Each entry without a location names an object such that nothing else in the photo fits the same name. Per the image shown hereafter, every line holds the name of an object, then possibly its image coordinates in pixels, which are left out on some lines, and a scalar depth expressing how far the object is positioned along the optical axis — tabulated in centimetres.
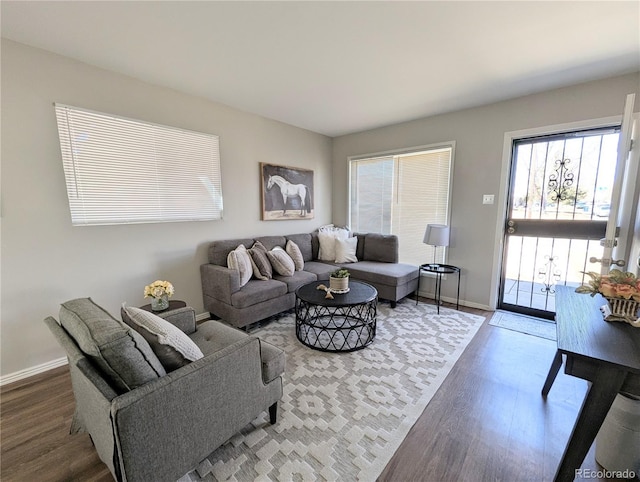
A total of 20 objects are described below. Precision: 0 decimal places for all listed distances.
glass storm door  263
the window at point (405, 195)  356
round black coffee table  236
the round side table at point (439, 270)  327
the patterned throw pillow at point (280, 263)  322
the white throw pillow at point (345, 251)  389
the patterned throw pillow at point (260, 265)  303
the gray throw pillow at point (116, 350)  97
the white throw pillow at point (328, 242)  403
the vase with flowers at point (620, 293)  124
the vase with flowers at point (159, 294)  218
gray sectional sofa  266
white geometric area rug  132
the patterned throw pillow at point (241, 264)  278
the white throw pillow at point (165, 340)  118
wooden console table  98
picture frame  362
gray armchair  95
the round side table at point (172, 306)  225
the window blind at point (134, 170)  219
